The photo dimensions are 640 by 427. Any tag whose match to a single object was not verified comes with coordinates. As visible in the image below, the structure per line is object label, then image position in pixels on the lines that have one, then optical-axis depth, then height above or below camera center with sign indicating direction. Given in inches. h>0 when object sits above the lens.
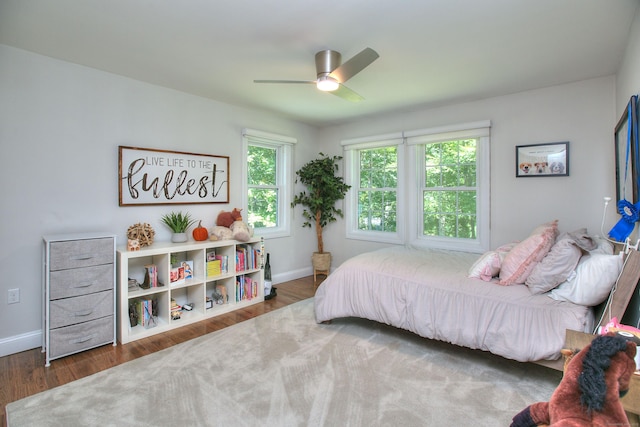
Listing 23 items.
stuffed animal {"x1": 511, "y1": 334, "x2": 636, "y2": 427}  30.7 -17.5
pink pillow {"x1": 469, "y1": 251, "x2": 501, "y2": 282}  94.9 -16.8
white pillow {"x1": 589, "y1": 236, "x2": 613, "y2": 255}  81.4 -9.3
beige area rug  69.7 -44.2
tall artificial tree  186.1 +14.5
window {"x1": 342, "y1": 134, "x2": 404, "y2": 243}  173.2 +15.0
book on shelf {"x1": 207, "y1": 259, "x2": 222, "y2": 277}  133.3 -22.9
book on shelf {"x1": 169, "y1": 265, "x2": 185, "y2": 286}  121.1 -23.7
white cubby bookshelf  107.8 -27.6
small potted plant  128.8 -4.1
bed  76.6 -25.5
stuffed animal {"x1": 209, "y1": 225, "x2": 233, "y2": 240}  137.5 -8.2
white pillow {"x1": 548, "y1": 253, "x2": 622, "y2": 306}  71.0 -15.9
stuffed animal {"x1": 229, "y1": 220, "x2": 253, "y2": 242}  140.1 -7.4
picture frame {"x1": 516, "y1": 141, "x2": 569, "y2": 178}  123.6 +21.7
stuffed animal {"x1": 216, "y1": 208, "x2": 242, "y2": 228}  146.4 -1.7
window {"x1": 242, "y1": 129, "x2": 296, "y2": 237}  167.6 +18.6
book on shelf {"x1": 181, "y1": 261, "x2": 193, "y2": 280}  126.6 -22.4
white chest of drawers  93.0 -23.9
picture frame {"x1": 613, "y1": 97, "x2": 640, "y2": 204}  74.8 +15.9
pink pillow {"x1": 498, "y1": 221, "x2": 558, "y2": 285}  86.8 -12.0
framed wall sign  121.1 +15.9
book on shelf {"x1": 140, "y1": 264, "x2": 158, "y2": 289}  116.7 -23.3
